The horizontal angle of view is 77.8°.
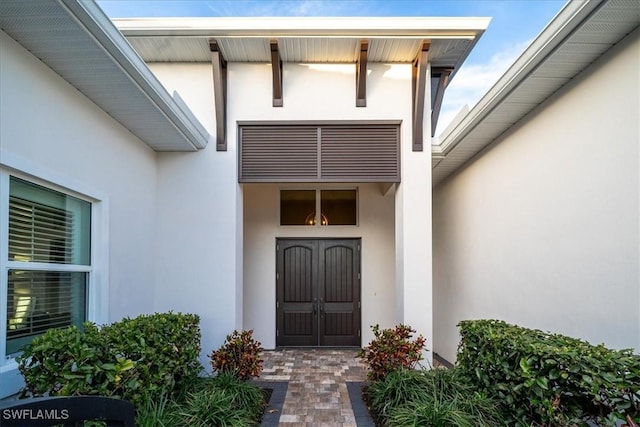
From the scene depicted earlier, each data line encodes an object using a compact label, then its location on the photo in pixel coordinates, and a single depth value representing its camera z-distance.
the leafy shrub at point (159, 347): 3.15
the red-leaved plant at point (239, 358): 4.62
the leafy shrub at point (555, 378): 2.51
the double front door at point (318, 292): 7.31
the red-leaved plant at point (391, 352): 4.60
